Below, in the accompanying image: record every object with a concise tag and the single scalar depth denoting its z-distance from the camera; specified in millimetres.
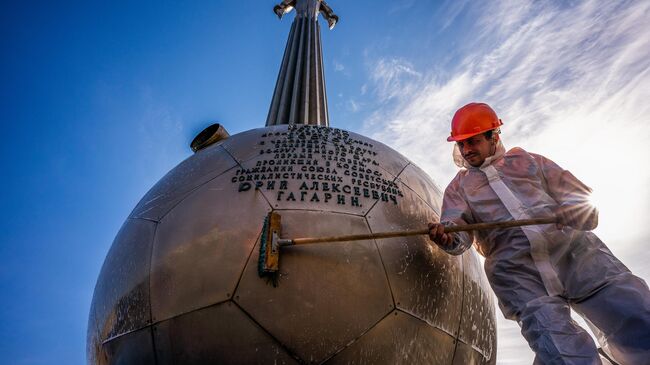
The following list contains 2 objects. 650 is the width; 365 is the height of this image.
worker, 2678
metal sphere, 2826
